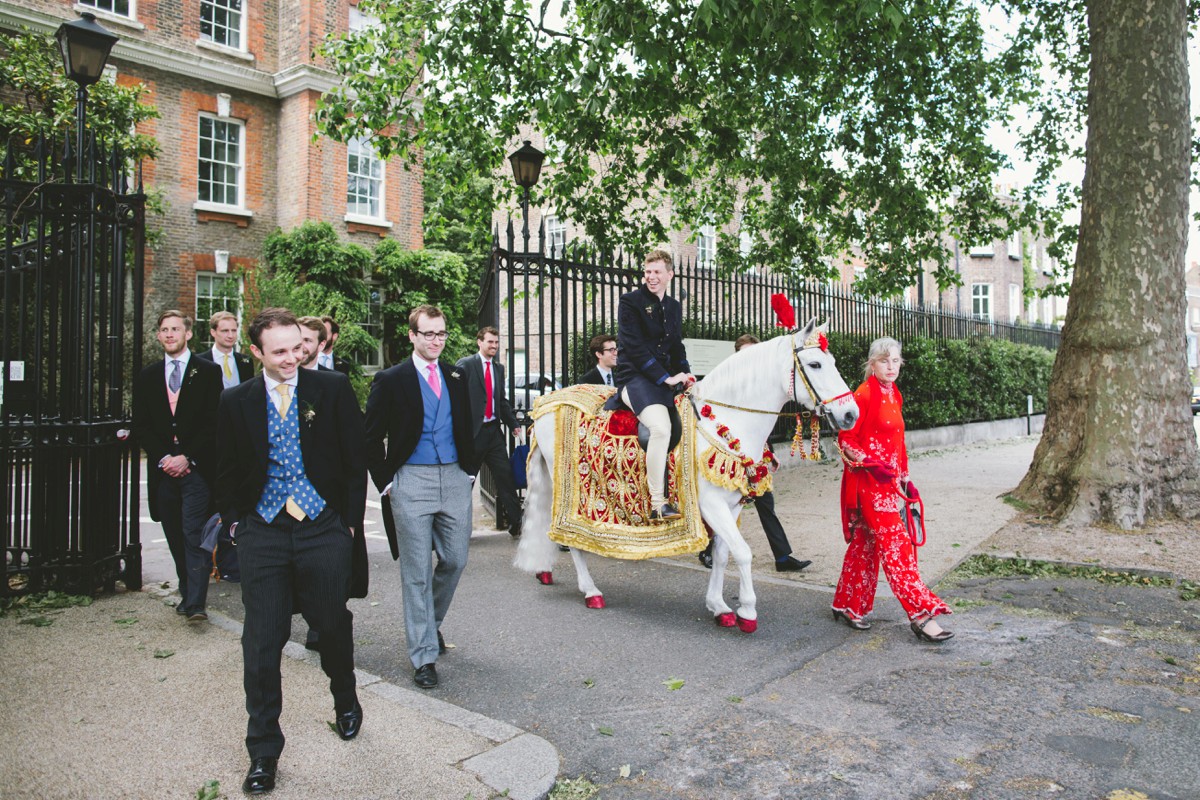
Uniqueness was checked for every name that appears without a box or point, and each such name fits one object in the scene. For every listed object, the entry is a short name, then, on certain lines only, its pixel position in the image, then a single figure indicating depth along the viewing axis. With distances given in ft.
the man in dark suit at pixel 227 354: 20.61
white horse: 17.76
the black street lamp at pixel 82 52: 20.22
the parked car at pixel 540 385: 28.81
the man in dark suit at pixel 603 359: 26.81
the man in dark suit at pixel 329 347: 24.75
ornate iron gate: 19.61
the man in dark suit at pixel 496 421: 27.40
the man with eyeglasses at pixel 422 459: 15.17
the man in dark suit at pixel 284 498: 11.66
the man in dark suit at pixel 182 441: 18.92
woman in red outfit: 17.60
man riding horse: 18.99
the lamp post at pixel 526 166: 31.60
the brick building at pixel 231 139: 61.87
